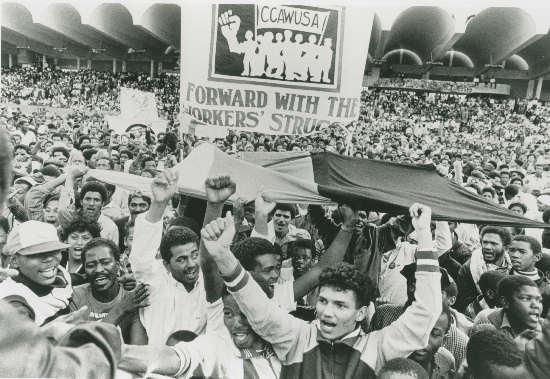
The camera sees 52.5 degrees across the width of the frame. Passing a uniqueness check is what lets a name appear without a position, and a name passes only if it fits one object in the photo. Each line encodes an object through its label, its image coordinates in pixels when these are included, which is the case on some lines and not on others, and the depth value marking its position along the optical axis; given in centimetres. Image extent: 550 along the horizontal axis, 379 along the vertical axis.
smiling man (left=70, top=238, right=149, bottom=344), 268
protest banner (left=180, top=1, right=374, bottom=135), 519
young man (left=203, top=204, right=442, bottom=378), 218
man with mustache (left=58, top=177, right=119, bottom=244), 434
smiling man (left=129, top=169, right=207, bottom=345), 265
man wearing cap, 264
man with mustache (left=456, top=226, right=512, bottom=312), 407
